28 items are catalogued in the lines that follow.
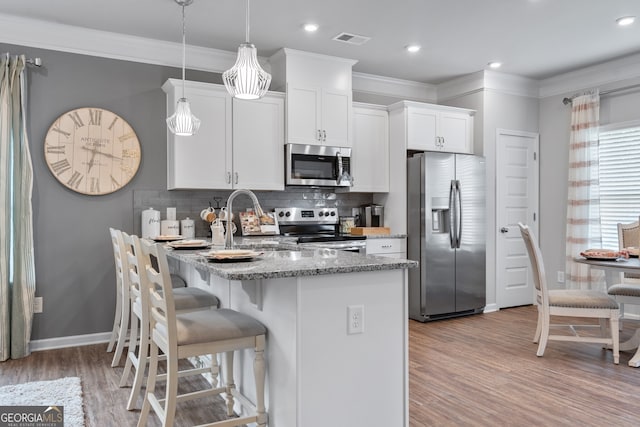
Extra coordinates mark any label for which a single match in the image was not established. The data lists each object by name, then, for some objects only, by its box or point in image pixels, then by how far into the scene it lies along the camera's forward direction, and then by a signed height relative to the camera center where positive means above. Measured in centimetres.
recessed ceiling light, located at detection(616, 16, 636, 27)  394 +153
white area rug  266 -112
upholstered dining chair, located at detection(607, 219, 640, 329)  391 -66
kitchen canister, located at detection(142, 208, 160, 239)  423 -13
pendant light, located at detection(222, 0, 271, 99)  251 +70
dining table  343 -44
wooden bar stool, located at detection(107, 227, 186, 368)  330 -67
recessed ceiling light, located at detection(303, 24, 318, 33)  404 +151
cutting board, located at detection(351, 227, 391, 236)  504 -25
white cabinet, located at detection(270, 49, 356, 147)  468 +111
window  501 +31
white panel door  564 -2
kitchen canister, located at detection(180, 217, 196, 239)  439 -18
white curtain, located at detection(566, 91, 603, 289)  526 +17
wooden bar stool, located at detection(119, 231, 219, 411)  242 -56
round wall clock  405 +49
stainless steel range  469 -22
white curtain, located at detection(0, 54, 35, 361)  376 -7
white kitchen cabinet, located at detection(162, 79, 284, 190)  427 +59
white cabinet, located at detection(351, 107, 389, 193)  521 +62
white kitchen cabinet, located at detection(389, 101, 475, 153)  523 +89
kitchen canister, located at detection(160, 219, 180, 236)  428 -17
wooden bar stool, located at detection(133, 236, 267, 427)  205 -55
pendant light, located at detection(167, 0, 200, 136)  344 +63
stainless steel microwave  472 +42
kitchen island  197 -56
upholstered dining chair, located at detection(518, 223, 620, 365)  363 -75
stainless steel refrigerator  498 -29
